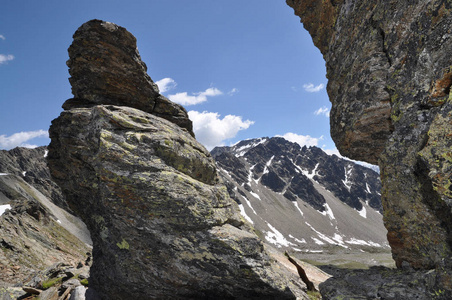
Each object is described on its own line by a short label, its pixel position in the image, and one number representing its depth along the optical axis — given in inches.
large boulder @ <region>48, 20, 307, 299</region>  492.1
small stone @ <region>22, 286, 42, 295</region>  665.0
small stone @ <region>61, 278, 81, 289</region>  668.4
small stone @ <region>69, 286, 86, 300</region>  576.0
